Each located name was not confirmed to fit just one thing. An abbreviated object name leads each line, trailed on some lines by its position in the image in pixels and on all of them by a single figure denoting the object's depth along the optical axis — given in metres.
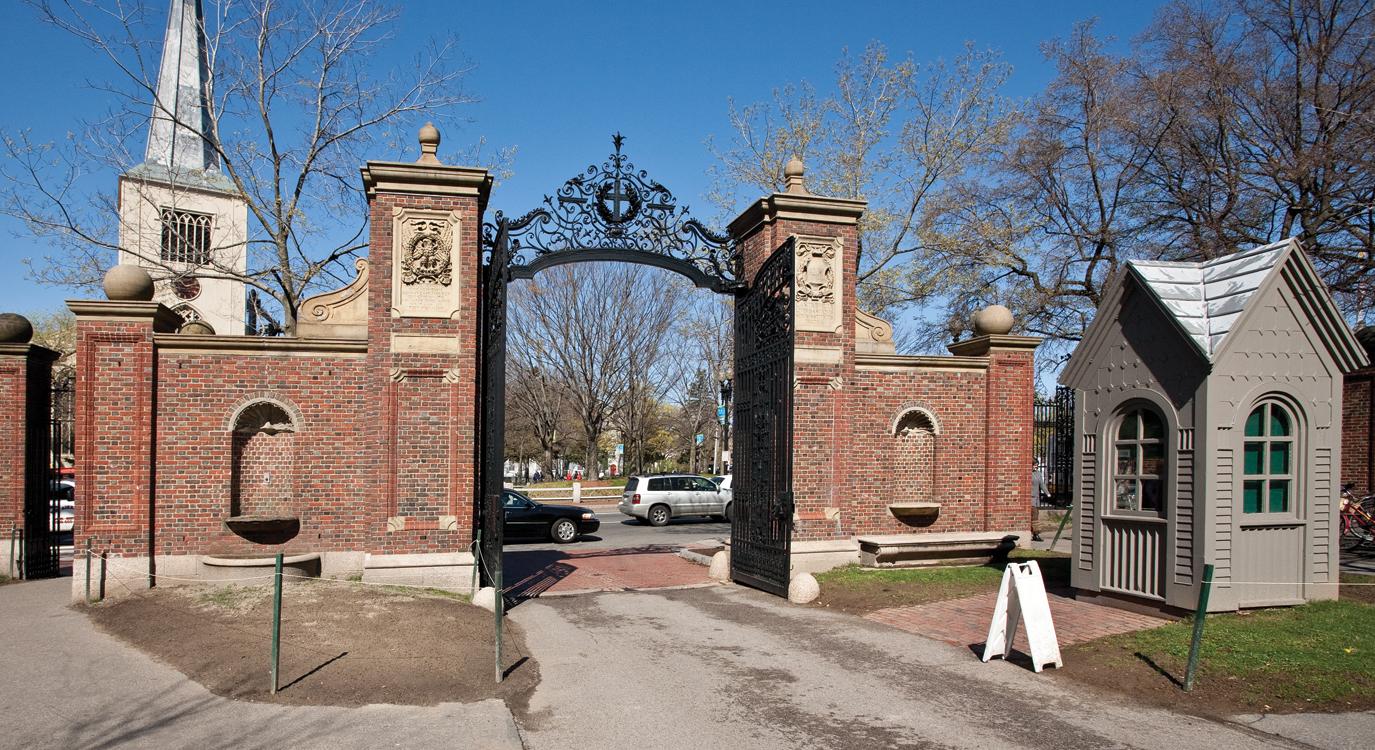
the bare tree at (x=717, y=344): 37.22
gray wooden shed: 9.10
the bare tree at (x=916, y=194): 23.91
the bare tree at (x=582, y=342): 35.34
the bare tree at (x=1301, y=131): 19.92
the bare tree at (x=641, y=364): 35.97
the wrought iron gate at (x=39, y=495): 13.16
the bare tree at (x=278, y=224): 19.59
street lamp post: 30.42
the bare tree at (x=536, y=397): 37.84
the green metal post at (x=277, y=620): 6.99
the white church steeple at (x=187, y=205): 19.83
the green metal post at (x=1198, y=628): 7.13
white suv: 26.30
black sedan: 20.91
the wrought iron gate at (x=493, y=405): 10.78
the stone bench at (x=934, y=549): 13.18
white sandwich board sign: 7.87
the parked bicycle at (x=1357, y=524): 15.43
